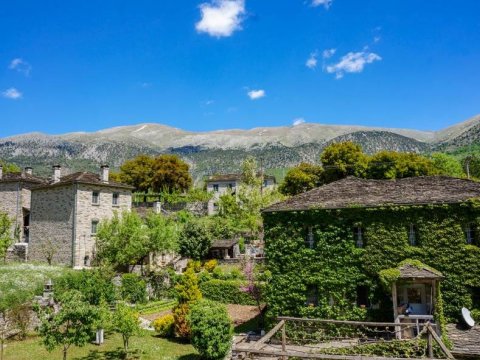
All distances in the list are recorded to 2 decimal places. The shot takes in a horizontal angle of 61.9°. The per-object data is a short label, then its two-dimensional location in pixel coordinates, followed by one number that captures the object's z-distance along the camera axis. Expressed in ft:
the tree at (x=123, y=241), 121.19
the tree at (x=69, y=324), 55.31
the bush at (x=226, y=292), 113.09
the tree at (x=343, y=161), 204.74
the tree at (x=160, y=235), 126.72
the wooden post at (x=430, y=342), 44.69
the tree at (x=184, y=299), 77.28
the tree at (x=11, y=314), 75.77
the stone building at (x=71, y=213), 127.44
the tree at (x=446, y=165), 204.38
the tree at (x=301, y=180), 224.53
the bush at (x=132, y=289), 109.81
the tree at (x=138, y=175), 249.96
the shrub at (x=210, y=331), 63.62
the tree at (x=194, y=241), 153.48
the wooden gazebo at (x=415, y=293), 66.03
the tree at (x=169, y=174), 248.52
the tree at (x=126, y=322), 64.44
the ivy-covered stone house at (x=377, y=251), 68.44
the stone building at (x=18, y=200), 150.30
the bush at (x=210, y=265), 141.59
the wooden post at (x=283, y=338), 47.53
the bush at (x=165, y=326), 80.48
